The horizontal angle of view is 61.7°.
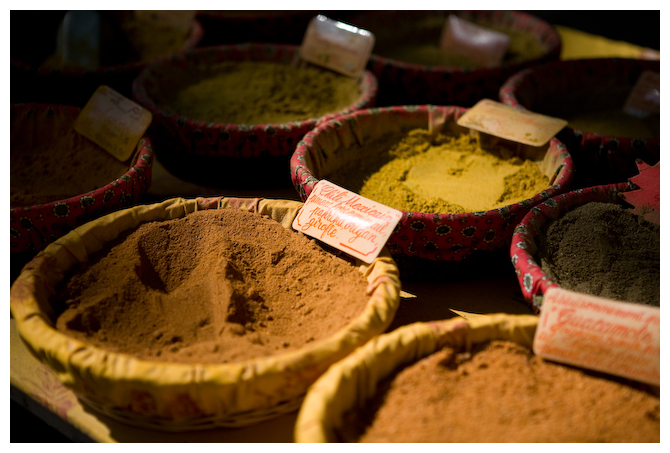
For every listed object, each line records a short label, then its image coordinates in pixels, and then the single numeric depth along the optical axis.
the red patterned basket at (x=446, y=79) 1.92
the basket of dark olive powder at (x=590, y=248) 1.06
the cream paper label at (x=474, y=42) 2.10
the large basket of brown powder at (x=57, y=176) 1.20
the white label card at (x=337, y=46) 1.90
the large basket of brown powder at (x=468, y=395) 0.84
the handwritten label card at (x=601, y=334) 0.88
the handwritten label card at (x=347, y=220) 1.12
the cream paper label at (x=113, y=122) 1.47
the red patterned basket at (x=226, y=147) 1.52
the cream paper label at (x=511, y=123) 1.49
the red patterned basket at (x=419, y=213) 1.20
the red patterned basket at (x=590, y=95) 1.49
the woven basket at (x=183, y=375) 0.83
